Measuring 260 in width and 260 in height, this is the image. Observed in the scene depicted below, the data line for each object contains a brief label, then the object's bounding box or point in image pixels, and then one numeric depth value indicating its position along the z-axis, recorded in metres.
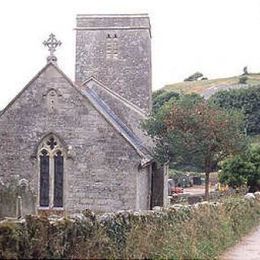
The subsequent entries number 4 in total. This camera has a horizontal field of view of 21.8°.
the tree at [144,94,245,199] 28.47
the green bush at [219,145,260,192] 36.34
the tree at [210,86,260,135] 79.32
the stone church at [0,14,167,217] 25.69
